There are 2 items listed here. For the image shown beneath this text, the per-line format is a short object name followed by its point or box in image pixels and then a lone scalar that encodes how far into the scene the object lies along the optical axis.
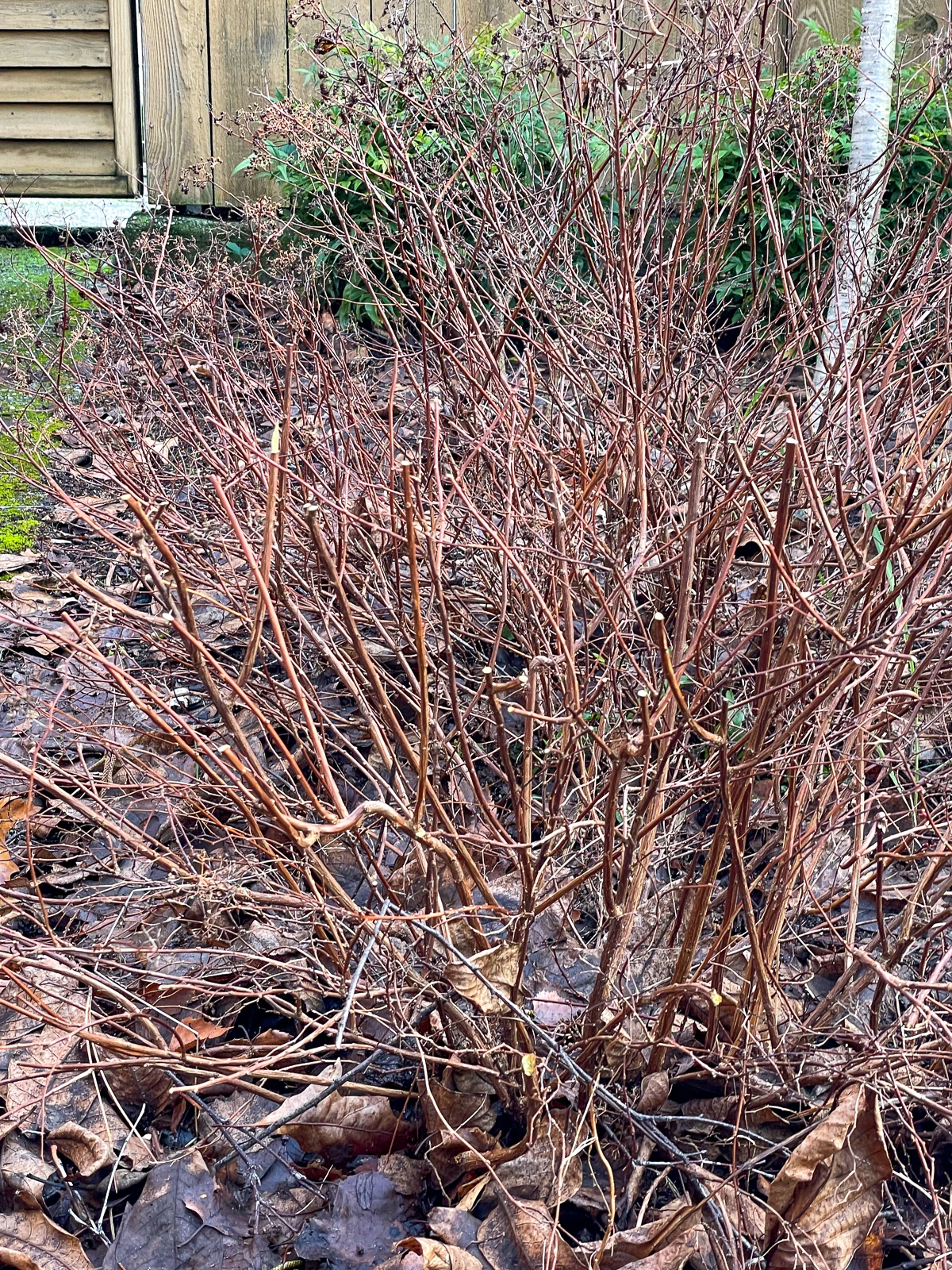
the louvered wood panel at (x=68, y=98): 5.86
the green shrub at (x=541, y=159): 2.37
